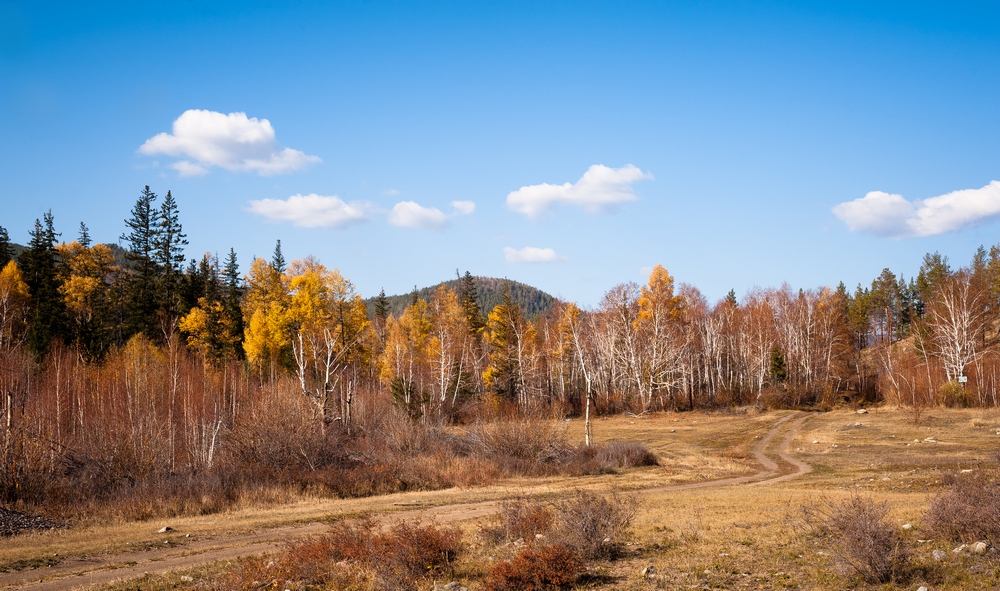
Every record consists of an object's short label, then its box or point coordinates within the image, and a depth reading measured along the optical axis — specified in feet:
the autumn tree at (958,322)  189.57
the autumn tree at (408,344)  221.17
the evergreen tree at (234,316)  206.80
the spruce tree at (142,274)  195.93
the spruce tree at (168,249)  212.64
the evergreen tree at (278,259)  269.09
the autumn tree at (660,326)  223.10
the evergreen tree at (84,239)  257.34
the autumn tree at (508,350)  225.76
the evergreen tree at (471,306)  259.19
